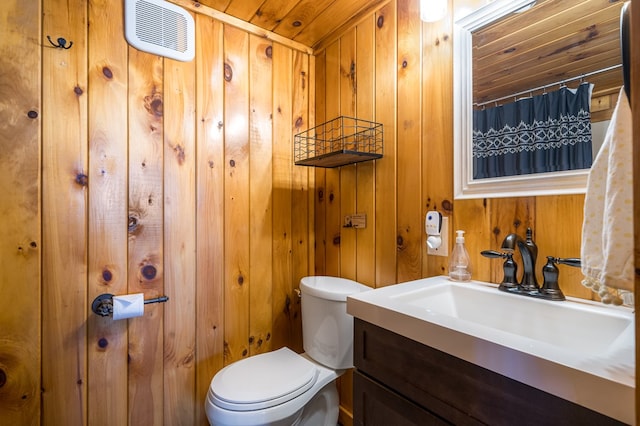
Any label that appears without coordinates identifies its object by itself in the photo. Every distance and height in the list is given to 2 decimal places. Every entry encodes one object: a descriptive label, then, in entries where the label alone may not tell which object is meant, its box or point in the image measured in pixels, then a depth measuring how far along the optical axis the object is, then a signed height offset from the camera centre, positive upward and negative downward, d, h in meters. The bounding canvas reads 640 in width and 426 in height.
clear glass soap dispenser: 1.06 -0.18
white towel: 0.45 -0.01
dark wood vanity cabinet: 0.51 -0.38
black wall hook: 1.16 +0.68
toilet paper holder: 1.19 -0.37
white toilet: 1.08 -0.68
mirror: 0.82 +0.45
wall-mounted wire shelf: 1.44 +0.40
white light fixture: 1.15 +0.79
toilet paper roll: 1.19 -0.37
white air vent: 1.31 +0.85
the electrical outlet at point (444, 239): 1.16 -0.10
